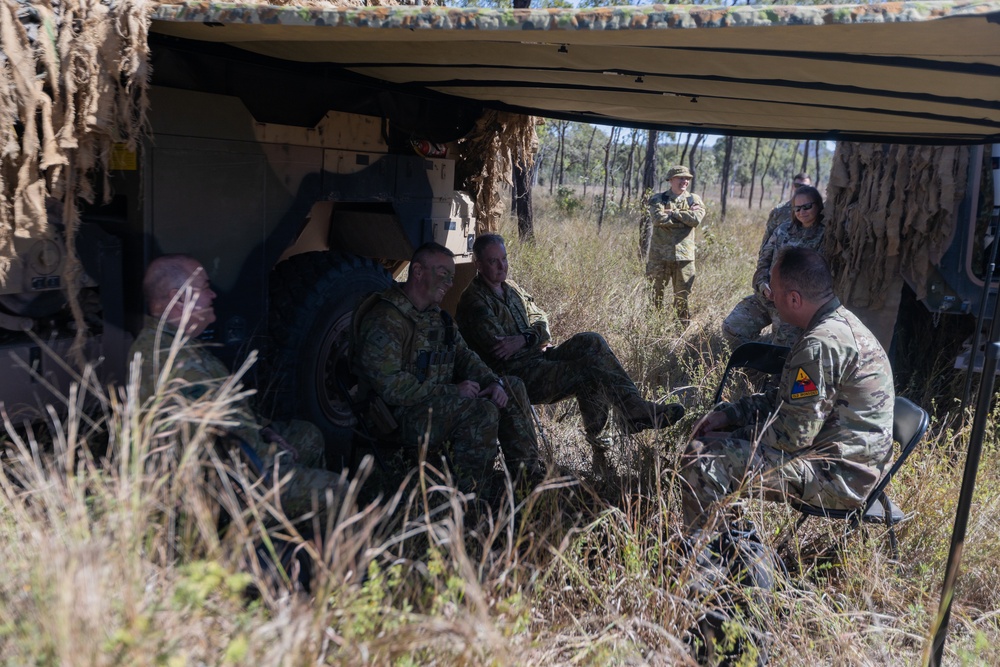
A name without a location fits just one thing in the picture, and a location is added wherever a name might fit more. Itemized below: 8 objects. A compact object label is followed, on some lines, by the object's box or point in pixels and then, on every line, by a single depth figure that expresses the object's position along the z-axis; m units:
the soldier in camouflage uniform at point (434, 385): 3.27
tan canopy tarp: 1.94
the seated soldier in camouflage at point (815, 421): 2.72
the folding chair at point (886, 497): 2.82
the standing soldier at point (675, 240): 7.57
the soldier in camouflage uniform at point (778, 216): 6.03
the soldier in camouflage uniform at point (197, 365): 2.46
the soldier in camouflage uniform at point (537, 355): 3.89
